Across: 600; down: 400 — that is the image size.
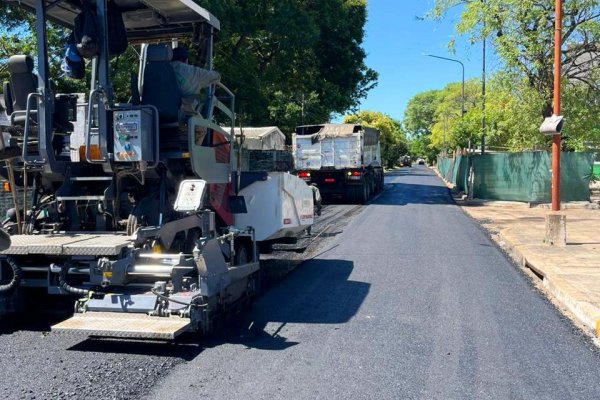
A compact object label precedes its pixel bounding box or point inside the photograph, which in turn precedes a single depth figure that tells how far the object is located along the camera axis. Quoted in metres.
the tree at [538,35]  20.09
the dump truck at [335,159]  24.30
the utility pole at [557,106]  12.22
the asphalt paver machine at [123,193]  5.52
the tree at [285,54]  18.62
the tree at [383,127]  75.82
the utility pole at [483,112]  24.69
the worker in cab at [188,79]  6.27
